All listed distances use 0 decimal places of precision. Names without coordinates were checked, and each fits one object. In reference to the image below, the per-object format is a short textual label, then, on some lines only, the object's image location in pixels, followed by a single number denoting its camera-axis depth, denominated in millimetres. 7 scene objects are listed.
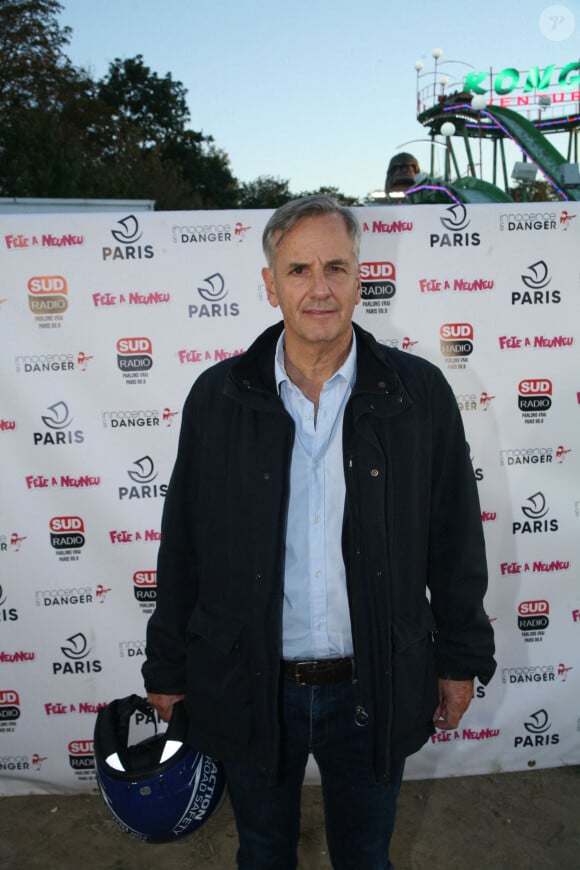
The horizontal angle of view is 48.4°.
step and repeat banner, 3035
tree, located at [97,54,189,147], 44219
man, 1701
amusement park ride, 17609
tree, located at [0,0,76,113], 23078
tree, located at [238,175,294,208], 49125
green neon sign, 28406
